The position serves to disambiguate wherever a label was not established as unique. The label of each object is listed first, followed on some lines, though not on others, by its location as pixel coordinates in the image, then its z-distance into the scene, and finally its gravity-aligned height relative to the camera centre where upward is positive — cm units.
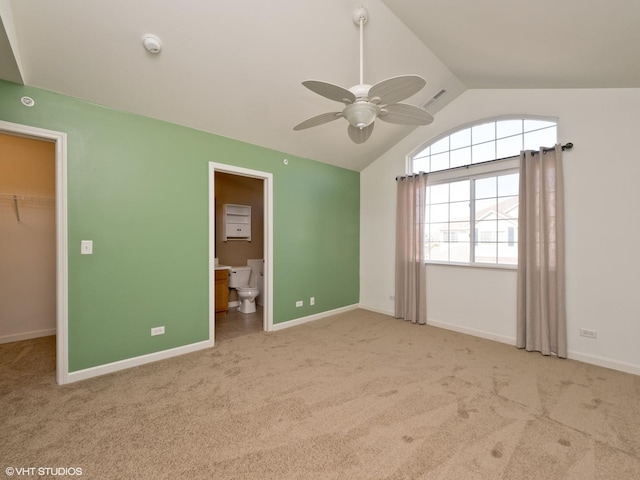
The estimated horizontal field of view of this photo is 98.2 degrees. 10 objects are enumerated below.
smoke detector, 214 +156
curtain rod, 300 +106
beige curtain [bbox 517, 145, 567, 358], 302 -14
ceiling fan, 160 +91
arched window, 347 +76
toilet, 482 -81
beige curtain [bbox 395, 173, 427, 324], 419 -11
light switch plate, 251 -4
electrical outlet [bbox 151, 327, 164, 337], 290 -94
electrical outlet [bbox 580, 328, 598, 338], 287 -94
